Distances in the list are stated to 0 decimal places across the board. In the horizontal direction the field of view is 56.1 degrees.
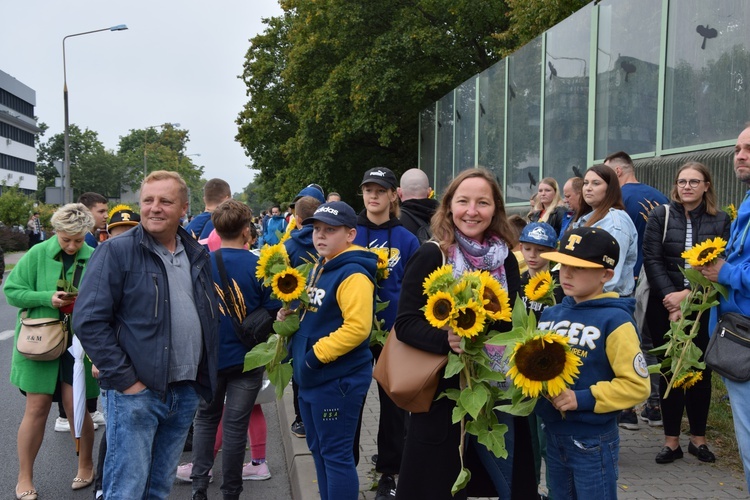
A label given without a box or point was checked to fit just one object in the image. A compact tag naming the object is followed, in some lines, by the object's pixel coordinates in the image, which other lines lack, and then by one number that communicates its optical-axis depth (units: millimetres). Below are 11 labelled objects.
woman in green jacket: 4848
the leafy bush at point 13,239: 32531
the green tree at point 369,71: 24172
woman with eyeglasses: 5070
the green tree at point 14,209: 37906
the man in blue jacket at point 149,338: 3258
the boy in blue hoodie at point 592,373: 2918
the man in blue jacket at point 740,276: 3211
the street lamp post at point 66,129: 29750
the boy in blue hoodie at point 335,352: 3729
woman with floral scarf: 2951
